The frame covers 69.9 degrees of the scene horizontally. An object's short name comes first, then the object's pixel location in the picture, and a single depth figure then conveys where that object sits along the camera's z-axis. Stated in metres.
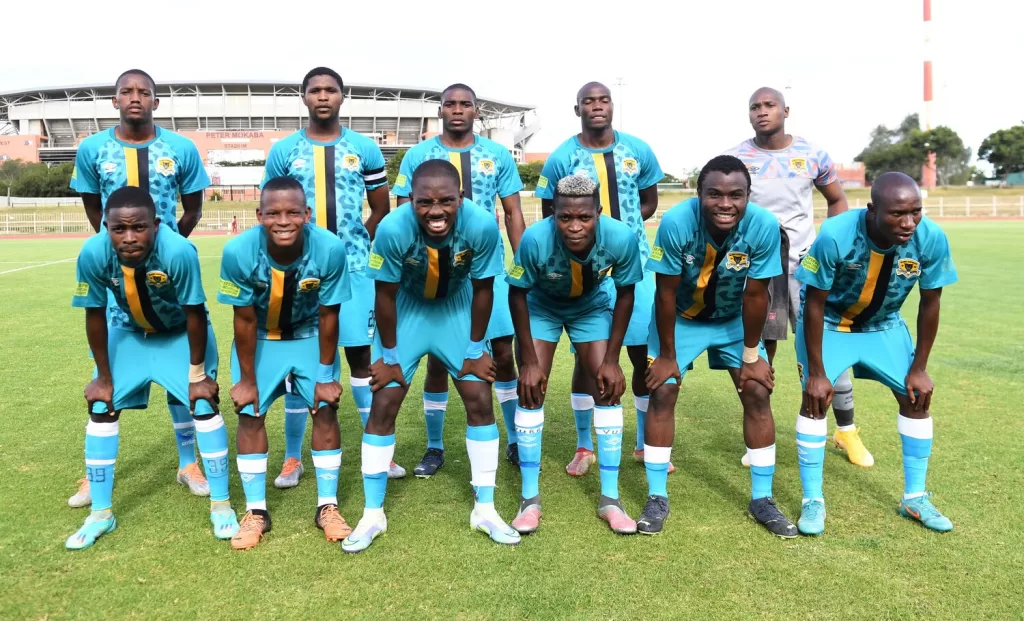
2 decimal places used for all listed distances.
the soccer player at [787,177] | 4.84
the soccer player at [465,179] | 4.77
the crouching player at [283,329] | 3.68
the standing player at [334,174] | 4.50
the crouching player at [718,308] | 3.77
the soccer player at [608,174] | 4.63
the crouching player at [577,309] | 3.77
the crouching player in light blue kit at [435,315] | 3.65
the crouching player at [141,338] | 3.68
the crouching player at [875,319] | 3.77
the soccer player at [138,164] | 4.33
